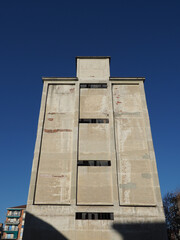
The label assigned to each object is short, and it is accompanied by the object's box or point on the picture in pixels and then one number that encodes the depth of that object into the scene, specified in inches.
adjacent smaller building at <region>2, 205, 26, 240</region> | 3415.4
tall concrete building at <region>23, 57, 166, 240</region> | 742.5
